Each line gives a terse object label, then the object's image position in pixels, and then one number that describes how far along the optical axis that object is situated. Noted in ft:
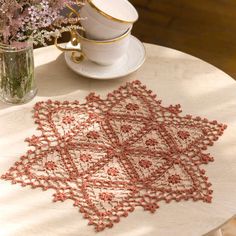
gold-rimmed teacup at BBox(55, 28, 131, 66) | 3.57
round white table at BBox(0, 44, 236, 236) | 2.86
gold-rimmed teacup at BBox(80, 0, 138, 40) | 3.46
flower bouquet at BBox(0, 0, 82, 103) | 3.09
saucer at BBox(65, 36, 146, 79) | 3.68
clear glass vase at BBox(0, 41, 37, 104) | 3.28
